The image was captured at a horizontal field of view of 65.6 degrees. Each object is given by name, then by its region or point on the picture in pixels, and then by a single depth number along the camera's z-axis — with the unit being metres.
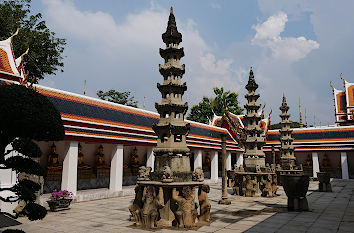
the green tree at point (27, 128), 4.57
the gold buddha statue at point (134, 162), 22.88
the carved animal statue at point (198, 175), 10.13
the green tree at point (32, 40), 25.75
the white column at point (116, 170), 17.47
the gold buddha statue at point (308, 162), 34.70
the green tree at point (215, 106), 50.53
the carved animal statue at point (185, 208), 9.21
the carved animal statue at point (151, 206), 9.27
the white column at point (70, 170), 14.62
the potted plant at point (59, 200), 12.16
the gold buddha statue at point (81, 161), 19.19
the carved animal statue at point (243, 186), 17.93
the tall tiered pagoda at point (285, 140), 26.45
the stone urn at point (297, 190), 12.27
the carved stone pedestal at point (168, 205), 9.30
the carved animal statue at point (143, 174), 10.25
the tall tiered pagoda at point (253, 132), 19.25
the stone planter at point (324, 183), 19.92
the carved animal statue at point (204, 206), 10.12
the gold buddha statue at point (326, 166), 33.85
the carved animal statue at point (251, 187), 17.64
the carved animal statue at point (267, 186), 17.41
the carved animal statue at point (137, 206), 9.72
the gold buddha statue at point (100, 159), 20.55
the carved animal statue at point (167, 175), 9.72
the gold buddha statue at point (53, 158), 17.80
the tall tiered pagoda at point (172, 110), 10.69
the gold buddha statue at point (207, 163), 31.47
